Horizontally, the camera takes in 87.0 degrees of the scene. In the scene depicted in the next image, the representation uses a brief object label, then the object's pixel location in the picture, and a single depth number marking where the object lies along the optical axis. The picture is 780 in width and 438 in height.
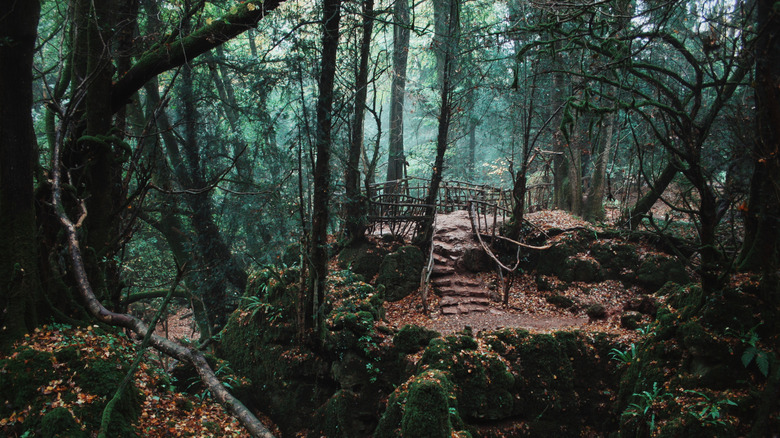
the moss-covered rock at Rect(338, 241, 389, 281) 9.93
